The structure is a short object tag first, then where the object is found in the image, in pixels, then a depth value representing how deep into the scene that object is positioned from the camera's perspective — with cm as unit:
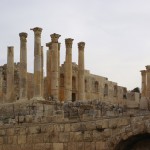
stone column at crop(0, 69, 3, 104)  4262
